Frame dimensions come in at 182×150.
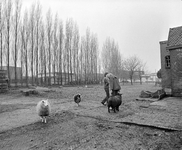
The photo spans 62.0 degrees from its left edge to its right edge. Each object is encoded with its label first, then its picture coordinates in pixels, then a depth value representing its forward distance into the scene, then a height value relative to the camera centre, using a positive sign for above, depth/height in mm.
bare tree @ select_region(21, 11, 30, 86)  25594 +5887
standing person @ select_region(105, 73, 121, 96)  8461 -400
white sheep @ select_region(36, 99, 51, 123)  5777 -1181
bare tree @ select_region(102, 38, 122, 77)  48562 +6223
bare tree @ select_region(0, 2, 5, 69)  22297 +7504
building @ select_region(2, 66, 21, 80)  24578 +1743
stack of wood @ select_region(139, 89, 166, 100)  11344 -1420
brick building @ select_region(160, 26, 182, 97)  11391 +1210
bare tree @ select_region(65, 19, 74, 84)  35625 +7800
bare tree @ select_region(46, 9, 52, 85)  30888 +8837
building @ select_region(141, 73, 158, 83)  77906 -387
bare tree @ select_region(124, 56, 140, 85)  42750 +3579
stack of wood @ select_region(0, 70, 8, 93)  16895 -253
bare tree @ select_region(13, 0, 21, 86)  23877 +8205
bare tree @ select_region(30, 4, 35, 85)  27094 +8739
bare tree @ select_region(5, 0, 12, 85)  22781 +8040
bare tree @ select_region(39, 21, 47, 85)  29391 +4901
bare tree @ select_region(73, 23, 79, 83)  37750 +7238
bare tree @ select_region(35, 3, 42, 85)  28203 +9481
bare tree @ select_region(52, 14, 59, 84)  32031 +6803
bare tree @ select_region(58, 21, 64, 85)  33219 +7034
